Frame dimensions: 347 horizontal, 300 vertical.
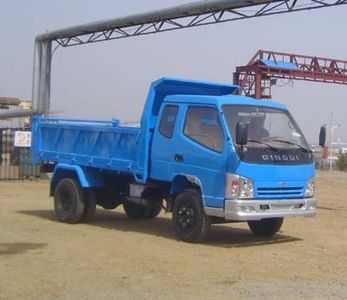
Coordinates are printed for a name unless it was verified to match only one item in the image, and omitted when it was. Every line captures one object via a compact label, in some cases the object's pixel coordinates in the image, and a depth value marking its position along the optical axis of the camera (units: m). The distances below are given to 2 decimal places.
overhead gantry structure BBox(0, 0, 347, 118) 23.27
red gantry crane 46.38
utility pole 60.17
